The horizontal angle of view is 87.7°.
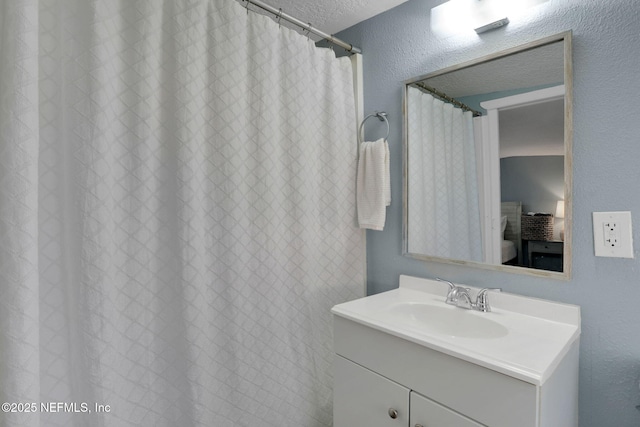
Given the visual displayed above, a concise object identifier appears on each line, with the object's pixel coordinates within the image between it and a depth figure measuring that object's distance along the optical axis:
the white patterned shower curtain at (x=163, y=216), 0.87
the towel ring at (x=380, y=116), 1.75
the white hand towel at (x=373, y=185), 1.65
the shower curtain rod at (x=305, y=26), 1.40
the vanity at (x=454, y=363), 0.88
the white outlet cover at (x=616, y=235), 1.08
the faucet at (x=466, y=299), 1.33
